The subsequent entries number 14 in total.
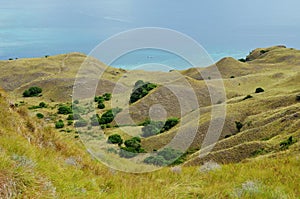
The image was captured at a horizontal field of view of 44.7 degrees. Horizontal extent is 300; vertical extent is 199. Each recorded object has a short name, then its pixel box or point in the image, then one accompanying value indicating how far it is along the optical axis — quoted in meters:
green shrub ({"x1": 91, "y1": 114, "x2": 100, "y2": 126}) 63.39
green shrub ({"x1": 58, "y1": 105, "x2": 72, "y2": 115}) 77.18
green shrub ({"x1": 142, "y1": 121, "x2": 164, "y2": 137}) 56.40
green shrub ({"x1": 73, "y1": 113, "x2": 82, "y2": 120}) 68.08
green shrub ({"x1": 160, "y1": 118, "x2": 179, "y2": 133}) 62.06
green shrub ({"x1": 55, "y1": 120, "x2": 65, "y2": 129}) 62.40
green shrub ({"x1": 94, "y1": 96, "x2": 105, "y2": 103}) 89.70
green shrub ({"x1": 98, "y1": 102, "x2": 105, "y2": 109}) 83.35
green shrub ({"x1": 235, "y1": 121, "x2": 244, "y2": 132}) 51.32
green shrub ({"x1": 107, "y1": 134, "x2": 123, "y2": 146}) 49.38
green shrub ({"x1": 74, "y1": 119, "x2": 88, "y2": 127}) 61.43
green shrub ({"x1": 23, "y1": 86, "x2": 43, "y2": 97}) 105.12
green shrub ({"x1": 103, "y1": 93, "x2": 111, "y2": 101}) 97.40
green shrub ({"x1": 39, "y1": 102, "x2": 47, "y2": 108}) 86.06
